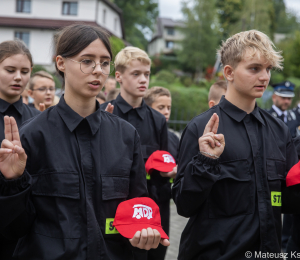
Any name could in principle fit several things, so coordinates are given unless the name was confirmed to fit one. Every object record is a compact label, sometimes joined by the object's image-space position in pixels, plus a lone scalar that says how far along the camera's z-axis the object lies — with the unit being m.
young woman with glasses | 2.18
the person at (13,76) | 3.60
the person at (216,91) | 4.74
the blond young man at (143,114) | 4.28
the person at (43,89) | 5.68
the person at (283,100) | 7.29
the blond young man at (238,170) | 2.60
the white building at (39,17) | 36.78
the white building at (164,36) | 81.69
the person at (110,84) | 8.88
